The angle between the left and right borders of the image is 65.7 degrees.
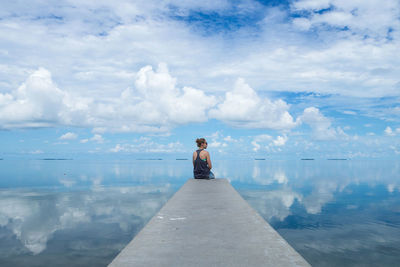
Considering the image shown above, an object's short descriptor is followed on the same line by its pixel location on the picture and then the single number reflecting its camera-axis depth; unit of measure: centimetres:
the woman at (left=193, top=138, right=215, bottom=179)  1402
